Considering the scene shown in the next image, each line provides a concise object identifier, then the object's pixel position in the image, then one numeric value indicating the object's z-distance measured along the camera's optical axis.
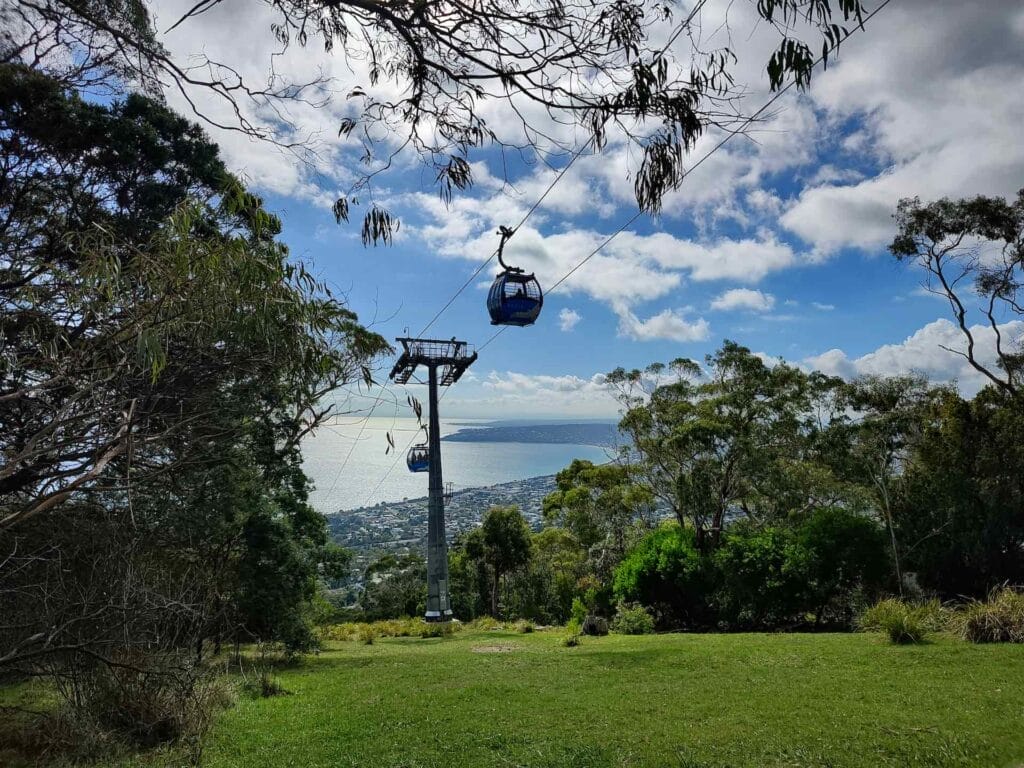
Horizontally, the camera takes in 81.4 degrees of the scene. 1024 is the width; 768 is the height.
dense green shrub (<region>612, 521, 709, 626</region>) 15.23
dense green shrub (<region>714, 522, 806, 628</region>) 13.48
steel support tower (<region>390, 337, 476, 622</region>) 19.06
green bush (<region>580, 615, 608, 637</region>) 13.77
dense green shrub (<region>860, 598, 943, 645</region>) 8.64
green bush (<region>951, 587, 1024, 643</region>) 8.27
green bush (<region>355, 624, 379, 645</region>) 16.15
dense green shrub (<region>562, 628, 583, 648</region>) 11.93
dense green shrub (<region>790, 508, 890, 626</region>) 13.15
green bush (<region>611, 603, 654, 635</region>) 14.25
